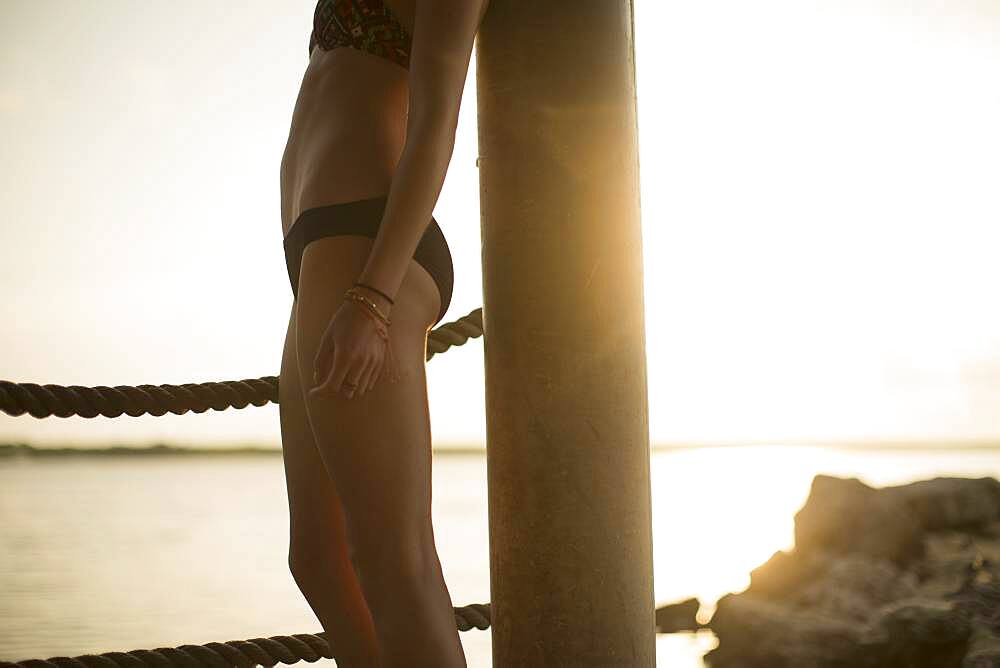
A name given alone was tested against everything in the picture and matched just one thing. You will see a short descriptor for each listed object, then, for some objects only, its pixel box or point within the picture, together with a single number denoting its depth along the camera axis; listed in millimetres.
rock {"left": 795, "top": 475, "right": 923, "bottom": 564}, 15453
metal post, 1768
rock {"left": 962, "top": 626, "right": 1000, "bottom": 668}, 8234
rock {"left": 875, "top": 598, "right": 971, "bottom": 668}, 10148
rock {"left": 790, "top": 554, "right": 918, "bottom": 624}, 13336
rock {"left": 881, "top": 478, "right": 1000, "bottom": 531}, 15742
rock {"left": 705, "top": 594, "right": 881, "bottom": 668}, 11664
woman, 1522
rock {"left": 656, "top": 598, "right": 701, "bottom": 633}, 16828
